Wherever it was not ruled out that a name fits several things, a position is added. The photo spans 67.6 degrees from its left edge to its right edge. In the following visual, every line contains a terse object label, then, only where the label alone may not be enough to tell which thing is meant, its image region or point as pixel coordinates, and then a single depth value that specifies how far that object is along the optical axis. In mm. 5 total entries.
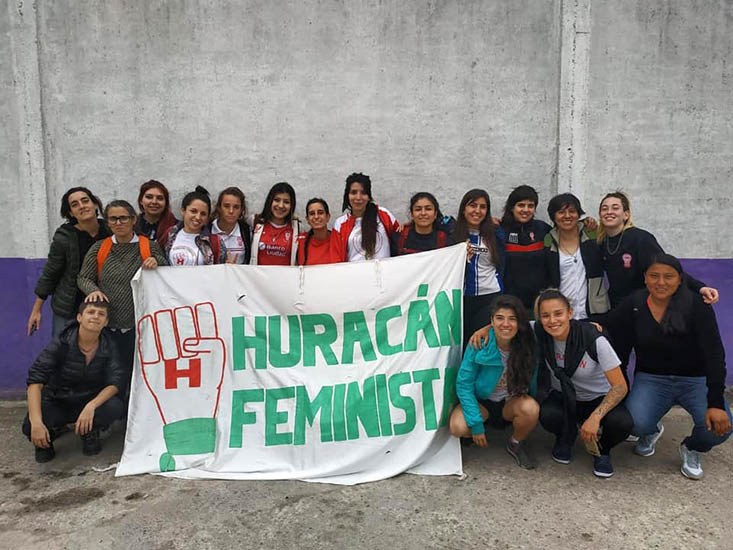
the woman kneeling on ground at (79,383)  3404
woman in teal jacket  3234
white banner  3334
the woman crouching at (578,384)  3219
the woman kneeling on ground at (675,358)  3186
